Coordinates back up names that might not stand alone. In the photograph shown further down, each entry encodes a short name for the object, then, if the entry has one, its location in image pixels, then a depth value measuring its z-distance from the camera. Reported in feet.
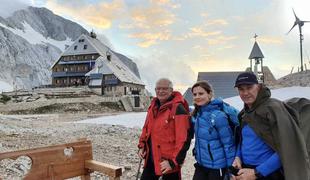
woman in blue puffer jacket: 7.99
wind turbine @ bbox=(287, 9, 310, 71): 102.40
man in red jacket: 8.81
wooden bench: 7.30
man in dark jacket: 6.18
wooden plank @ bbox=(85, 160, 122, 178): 7.67
